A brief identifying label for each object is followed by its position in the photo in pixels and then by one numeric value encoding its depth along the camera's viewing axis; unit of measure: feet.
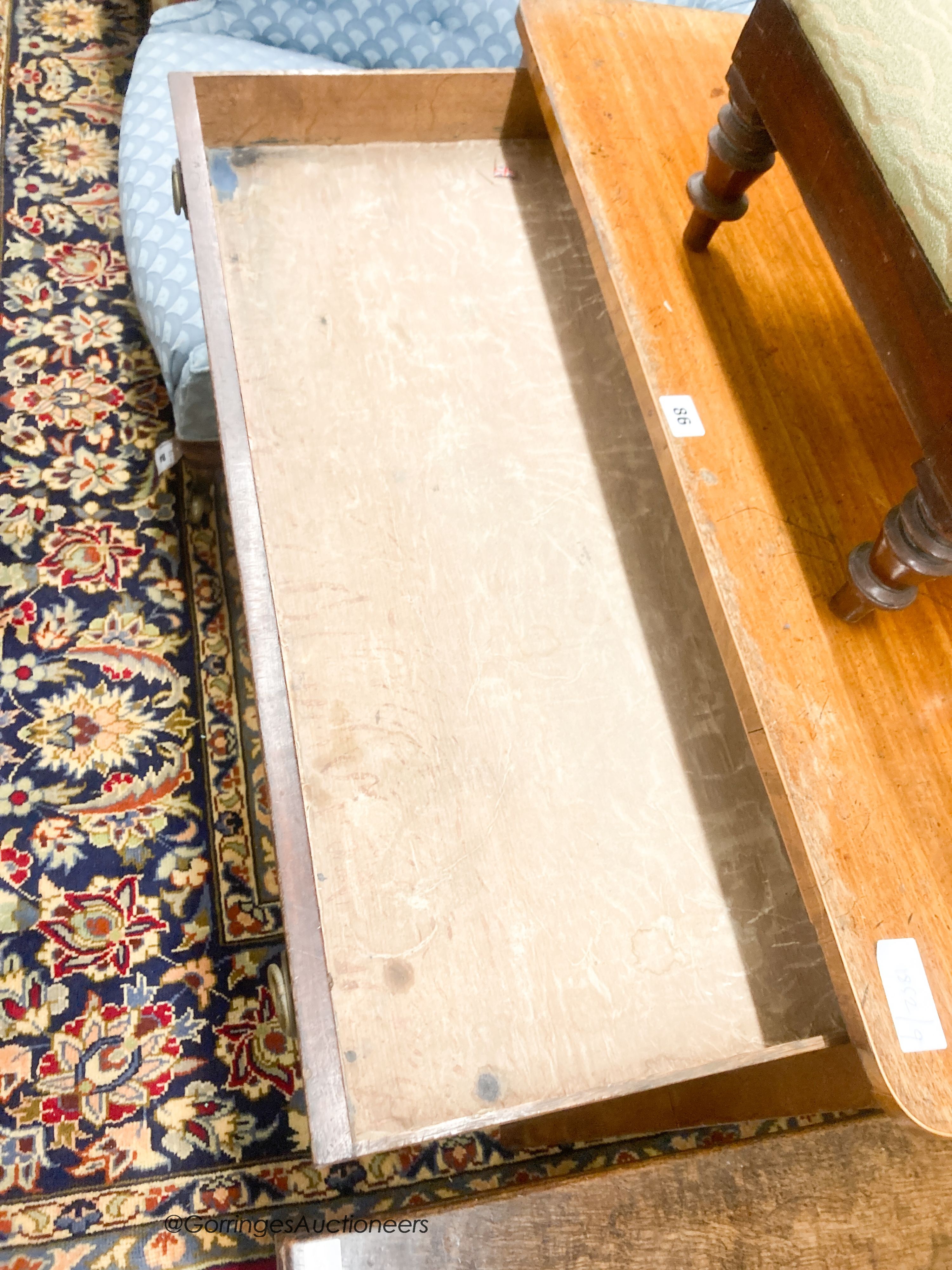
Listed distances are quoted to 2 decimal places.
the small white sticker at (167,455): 3.91
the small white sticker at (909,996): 1.76
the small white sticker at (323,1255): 2.06
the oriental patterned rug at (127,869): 3.11
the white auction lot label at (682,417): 2.30
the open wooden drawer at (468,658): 2.07
